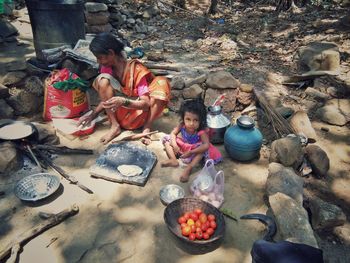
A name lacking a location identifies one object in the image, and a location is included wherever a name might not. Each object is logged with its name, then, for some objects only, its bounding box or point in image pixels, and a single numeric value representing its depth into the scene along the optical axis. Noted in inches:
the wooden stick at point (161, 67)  212.5
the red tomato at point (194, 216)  105.3
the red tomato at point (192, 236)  98.7
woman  147.3
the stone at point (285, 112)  166.1
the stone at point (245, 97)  180.9
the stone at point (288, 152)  130.6
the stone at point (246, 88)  180.5
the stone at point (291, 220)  95.1
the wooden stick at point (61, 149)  139.9
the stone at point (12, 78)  169.0
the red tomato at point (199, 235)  99.1
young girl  132.6
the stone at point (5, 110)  159.0
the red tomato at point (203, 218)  104.1
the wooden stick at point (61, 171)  122.6
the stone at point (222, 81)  181.5
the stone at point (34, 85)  170.4
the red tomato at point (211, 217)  104.6
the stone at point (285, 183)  114.7
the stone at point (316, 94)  188.2
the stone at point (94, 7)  276.4
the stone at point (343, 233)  106.5
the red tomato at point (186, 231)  99.9
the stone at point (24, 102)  164.6
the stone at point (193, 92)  184.1
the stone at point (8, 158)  126.6
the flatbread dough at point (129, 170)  129.7
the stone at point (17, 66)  177.6
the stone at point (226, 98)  181.3
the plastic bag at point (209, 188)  117.4
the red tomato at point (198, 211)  107.6
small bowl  117.9
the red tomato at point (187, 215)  105.7
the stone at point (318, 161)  133.9
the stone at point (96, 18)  279.1
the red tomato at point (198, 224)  102.6
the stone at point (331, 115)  168.6
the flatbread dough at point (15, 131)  134.7
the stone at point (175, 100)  187.0
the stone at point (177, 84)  189.3
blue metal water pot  137.1
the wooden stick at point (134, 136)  154.6
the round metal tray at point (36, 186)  114.3
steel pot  152.1
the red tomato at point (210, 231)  100.3
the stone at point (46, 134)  144.9
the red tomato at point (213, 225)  102.3
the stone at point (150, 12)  357.4
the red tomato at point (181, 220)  104.4
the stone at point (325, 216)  106.3
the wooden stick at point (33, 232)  93.0
